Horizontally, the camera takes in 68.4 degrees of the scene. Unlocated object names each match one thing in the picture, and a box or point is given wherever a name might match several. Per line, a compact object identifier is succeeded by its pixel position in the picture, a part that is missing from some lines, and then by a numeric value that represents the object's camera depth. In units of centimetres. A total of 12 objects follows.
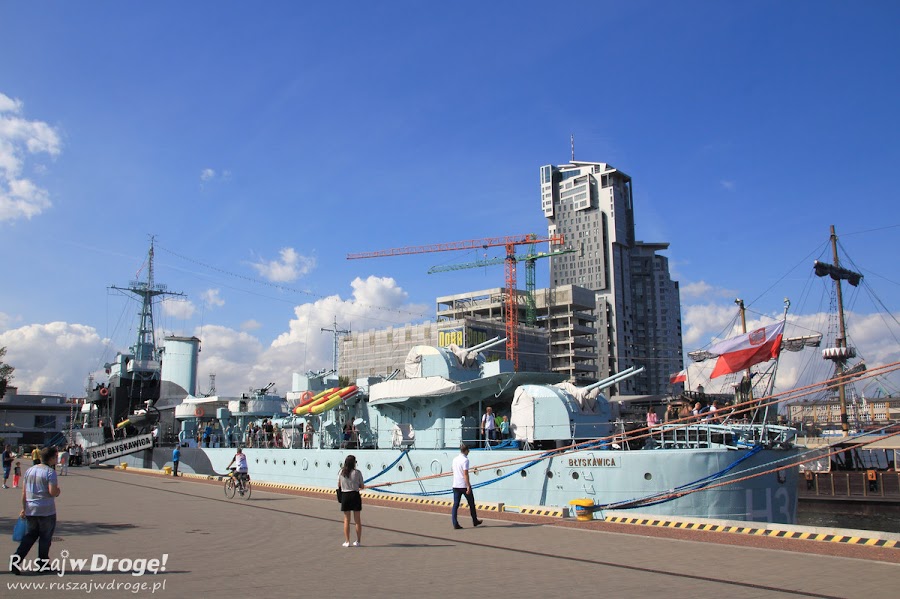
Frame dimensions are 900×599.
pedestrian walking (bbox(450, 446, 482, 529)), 1263
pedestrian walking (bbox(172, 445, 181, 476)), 2988
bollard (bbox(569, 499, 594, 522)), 1329
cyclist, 1931
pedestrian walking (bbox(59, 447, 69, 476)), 3266
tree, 3345
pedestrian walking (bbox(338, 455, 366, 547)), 1055
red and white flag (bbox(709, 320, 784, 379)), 1777
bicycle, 1925
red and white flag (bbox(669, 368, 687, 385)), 2752
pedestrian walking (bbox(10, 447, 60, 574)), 804
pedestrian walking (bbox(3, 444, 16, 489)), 2489
